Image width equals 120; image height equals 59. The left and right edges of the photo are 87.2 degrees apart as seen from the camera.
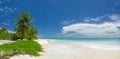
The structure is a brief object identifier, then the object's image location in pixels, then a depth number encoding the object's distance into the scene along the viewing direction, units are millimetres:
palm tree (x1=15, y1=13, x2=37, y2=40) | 14673
